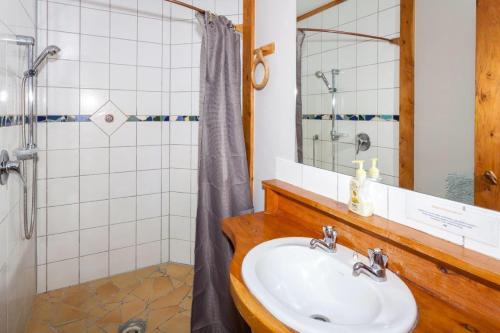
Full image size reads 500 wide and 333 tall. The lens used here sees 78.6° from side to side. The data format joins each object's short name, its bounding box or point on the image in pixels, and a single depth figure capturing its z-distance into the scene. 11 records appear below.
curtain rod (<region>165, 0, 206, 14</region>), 1.74
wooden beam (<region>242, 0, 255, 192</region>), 1.88
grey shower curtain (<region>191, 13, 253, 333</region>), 1.74
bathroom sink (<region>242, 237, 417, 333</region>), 0.70
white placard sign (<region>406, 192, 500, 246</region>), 0.79
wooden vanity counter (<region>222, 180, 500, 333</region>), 0.73
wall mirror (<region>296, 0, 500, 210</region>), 0.81
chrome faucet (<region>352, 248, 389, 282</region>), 0.88
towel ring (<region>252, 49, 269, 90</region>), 1.70
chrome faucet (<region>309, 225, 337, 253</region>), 1.07
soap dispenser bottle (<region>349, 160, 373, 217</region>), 1.09
